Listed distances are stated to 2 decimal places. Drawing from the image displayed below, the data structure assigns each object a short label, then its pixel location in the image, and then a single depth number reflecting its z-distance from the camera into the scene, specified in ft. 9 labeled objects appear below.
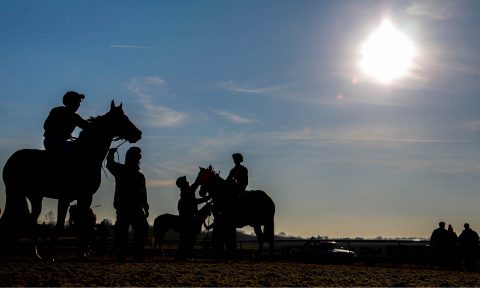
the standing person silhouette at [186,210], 53.31
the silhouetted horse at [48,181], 36.50
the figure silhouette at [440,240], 74.84
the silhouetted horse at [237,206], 55.83
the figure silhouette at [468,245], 69.58
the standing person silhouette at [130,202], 43.29
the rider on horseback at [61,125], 37.14
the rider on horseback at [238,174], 56.24
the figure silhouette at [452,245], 75.10
